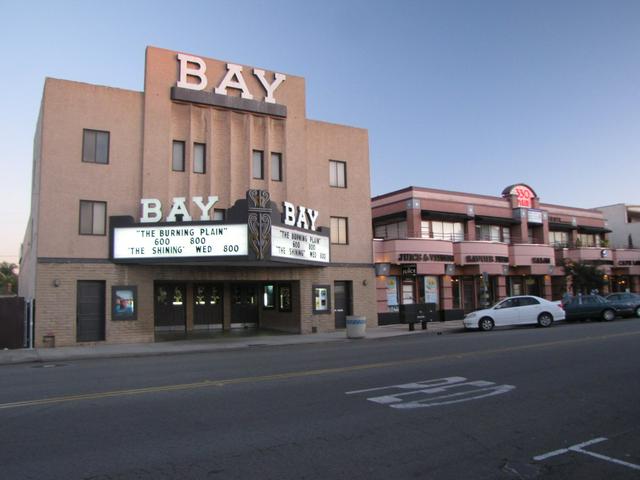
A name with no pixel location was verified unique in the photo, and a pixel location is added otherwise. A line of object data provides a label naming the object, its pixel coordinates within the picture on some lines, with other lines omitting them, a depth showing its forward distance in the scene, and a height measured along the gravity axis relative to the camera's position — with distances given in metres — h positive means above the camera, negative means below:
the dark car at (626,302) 28.94 -0.71
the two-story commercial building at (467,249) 31.44 +2.82
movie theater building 20.86 +3.87
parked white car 25.23 -1.08
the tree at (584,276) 37.66 +0.99
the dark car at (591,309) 28.31 -1.03
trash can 22.91 -1.41
